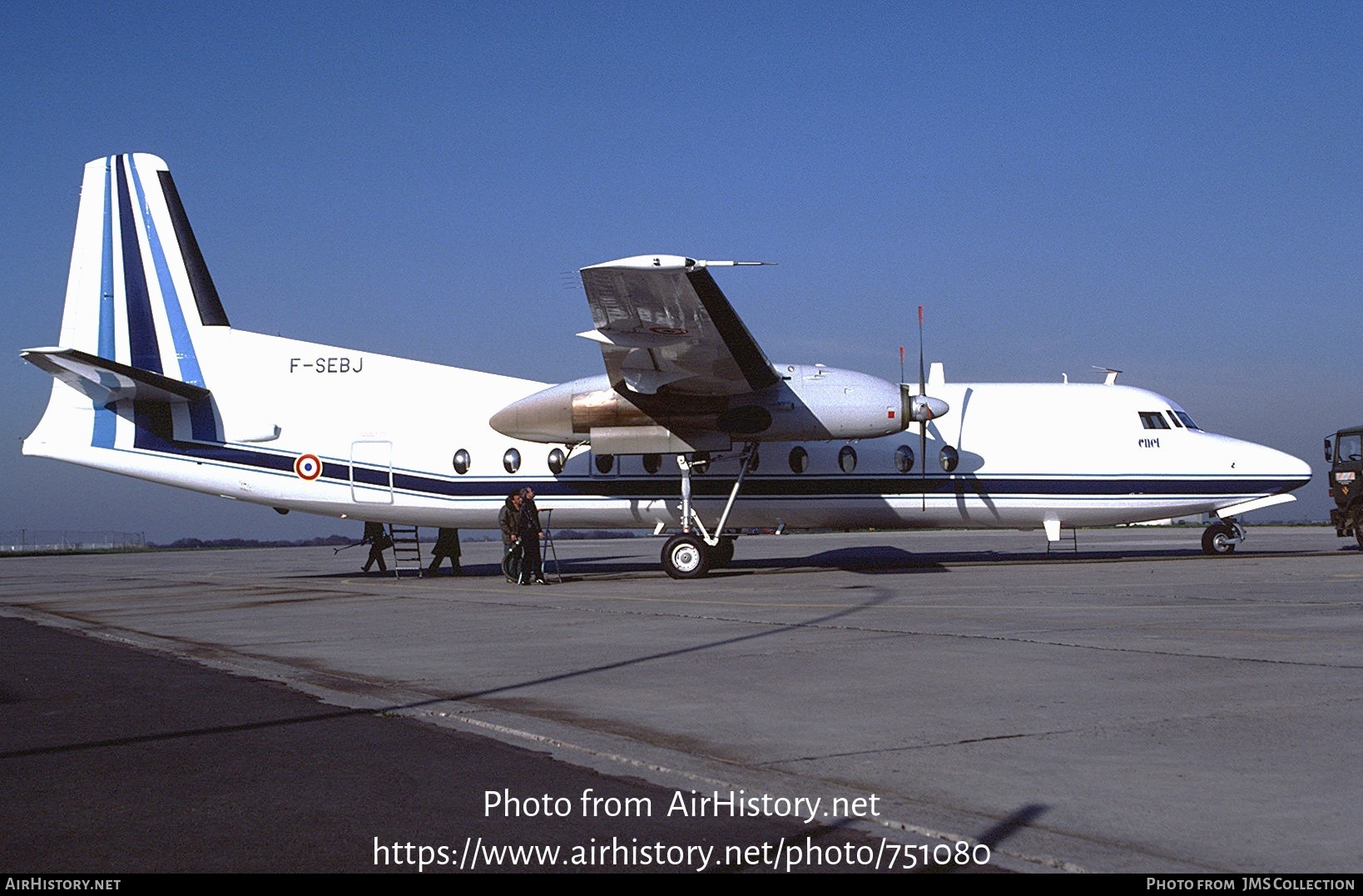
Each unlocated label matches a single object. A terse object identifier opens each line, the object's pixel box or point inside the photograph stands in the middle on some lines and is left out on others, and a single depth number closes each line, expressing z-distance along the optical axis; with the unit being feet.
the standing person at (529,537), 66.54
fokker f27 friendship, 72.54
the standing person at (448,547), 82.69
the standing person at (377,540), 84.17
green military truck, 85.71
